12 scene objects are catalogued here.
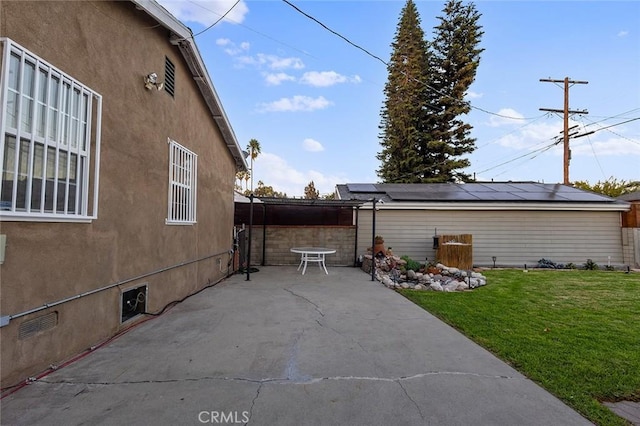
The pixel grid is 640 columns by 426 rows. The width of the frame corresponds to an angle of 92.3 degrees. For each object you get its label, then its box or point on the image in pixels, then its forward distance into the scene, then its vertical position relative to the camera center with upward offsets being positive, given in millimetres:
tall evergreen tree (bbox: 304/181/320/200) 34738 +3937
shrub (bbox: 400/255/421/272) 8773 -1142
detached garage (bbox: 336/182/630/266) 11117 +10
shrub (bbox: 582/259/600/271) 10820 -1303
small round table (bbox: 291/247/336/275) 8745 -798
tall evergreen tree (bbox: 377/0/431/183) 22625 +9353
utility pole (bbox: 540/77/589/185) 15398 +5836
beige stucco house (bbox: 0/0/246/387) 2385 +517
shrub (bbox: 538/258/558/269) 10875 -1267
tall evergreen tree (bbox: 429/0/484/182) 21781 +10652
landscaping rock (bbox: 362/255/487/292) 7285 -1334
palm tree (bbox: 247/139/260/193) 44253 +11120
